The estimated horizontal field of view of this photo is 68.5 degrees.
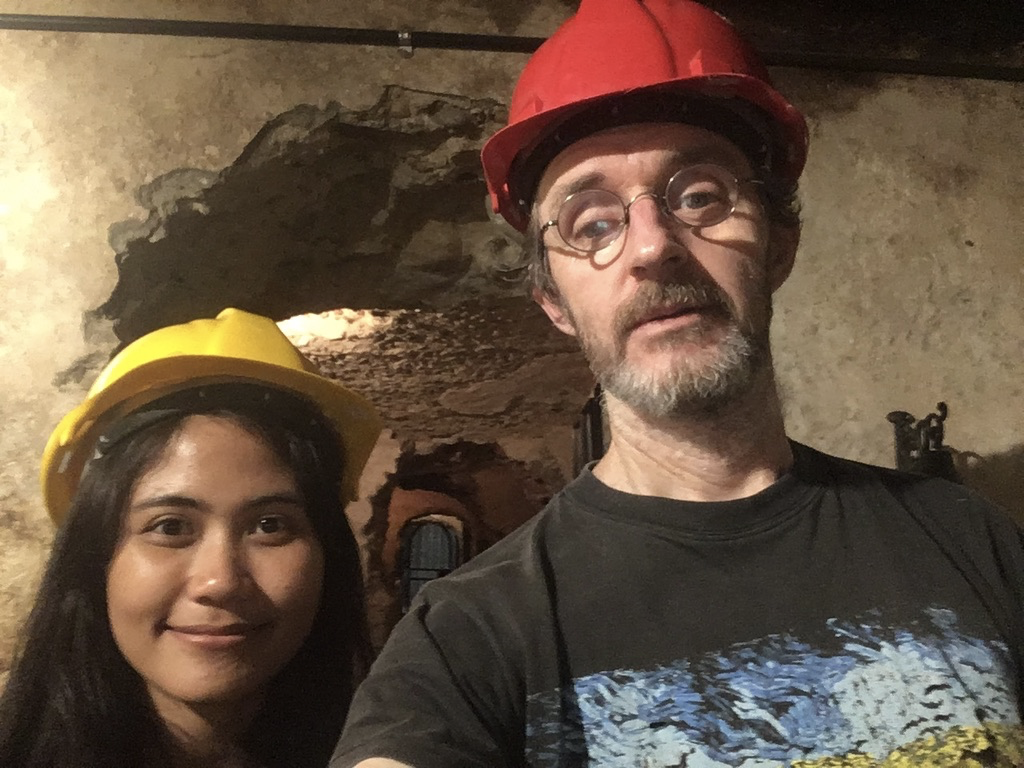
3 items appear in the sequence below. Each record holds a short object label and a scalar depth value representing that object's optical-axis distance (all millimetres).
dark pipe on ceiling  1413
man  765
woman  1030
